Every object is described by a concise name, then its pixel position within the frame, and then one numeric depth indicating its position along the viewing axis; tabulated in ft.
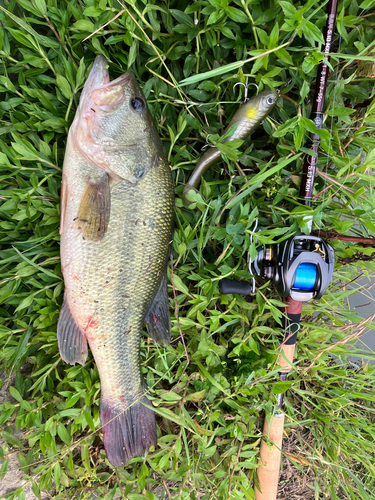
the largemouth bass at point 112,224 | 1.36
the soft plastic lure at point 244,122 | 1.43
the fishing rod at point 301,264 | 1.43
